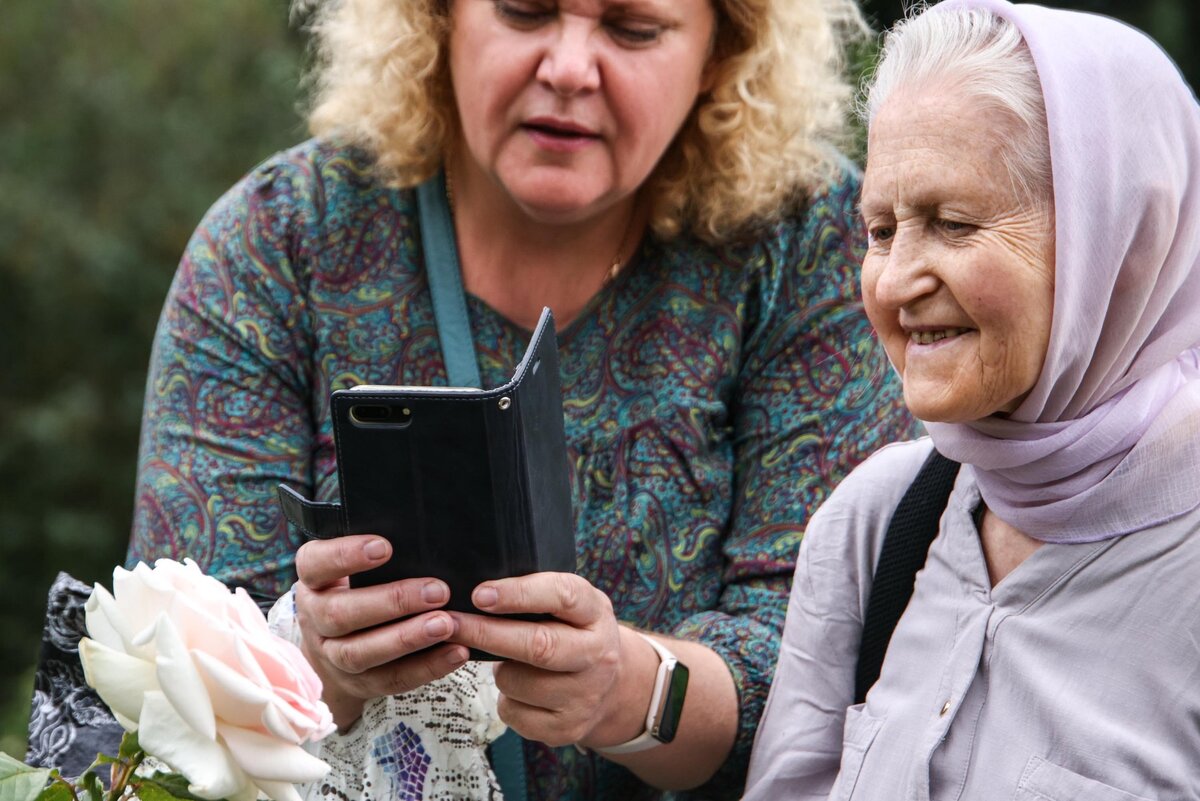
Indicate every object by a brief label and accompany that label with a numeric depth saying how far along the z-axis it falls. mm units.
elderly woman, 1966
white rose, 1766
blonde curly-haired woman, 2326
